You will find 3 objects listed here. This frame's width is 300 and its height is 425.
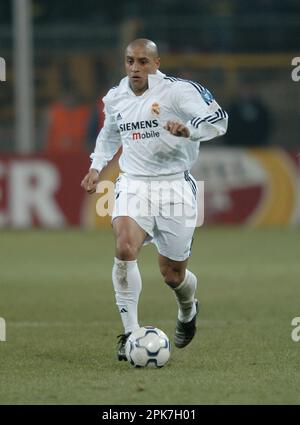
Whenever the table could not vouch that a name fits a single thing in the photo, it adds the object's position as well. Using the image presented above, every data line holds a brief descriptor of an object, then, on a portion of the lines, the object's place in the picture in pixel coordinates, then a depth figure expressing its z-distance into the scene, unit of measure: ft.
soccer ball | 48.75
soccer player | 51.37
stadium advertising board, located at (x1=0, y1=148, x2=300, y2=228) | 119.44
